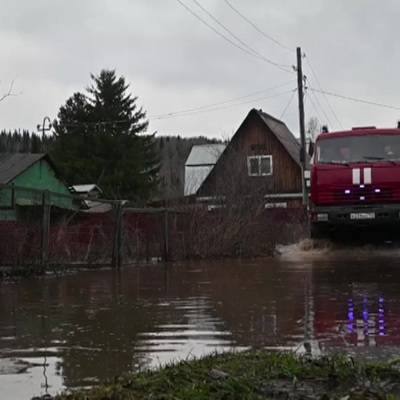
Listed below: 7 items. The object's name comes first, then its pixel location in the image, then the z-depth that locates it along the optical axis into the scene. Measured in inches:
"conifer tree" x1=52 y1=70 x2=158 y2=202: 2031.3
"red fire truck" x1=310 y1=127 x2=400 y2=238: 577.6
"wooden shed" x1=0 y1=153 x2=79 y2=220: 1619.1
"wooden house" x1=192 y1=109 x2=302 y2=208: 1770.2
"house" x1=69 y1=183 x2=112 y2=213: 1809.8
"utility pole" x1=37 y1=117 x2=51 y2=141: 2274.6
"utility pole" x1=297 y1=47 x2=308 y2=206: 1362.0
